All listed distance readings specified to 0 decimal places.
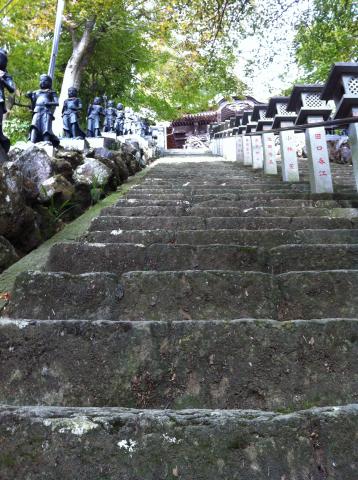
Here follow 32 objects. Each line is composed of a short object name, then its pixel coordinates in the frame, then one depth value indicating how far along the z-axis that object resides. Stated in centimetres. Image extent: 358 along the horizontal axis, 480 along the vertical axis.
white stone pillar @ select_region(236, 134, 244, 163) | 1043
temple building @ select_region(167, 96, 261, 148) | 2680
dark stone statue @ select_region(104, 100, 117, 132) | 1116
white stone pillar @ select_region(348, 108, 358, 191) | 370
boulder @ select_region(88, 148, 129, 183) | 568
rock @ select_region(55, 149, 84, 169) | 449
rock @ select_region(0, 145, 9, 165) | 362
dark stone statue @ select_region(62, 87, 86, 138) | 722
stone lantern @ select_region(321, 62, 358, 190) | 374
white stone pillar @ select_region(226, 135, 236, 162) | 1169
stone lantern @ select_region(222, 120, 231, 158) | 1264
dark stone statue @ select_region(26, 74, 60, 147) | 530
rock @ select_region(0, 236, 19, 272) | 240
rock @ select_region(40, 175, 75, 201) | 339
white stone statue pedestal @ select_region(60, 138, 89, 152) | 643
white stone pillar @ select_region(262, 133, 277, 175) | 713
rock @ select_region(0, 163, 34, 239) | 243
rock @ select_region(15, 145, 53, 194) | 364
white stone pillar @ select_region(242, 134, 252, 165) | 952
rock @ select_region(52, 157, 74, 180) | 398
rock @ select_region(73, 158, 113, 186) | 428
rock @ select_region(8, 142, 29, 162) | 421
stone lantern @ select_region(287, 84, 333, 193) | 459
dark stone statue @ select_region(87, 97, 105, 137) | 898
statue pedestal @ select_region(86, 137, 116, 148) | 753
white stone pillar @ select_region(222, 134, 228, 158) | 1328
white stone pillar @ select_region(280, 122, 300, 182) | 575
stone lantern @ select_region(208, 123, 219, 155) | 1844
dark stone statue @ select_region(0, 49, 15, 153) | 393
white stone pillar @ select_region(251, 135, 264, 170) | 838
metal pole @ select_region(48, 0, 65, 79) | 838
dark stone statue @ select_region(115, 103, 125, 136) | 1212
